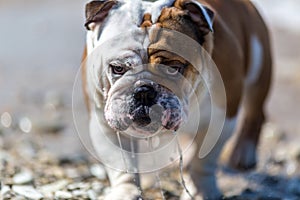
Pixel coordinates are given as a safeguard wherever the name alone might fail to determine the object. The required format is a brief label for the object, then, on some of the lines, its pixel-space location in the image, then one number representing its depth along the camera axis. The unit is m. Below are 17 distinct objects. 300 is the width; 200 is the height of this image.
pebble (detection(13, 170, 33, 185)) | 5.32
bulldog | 4.39
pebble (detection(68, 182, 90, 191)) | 5.24
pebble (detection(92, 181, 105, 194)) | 5.25
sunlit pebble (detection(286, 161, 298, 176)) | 6.34
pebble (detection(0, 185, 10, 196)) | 4.98
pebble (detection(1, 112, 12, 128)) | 7.19
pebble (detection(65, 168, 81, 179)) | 5.73
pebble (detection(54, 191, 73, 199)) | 4.97
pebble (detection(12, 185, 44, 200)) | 5.00
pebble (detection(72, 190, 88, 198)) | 5.06
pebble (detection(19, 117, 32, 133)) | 7.06
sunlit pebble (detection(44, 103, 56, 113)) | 7.61
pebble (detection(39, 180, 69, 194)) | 5.15
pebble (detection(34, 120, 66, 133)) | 7.07
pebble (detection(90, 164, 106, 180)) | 5.72
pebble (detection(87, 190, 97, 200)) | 5.07
